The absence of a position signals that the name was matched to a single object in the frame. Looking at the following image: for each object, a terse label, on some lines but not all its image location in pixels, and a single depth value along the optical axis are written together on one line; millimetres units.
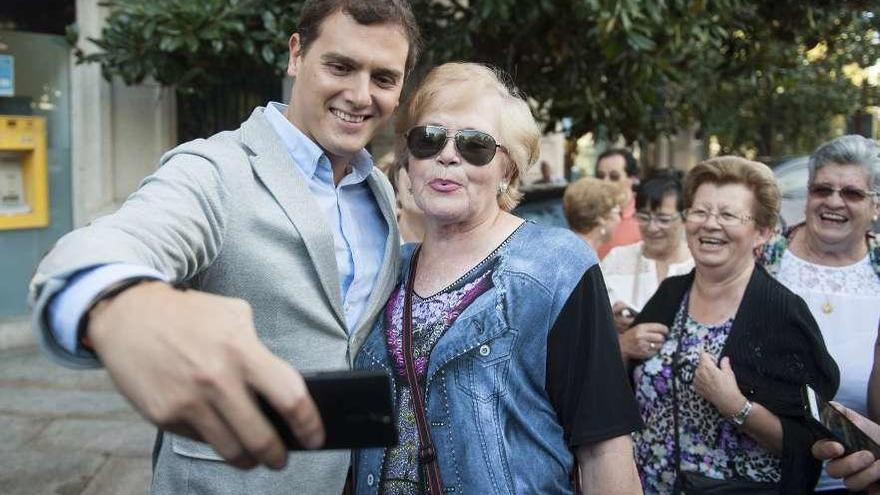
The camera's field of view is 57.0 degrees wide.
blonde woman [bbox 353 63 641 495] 1870
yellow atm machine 7266
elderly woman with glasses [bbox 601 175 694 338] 4004
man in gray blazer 819
